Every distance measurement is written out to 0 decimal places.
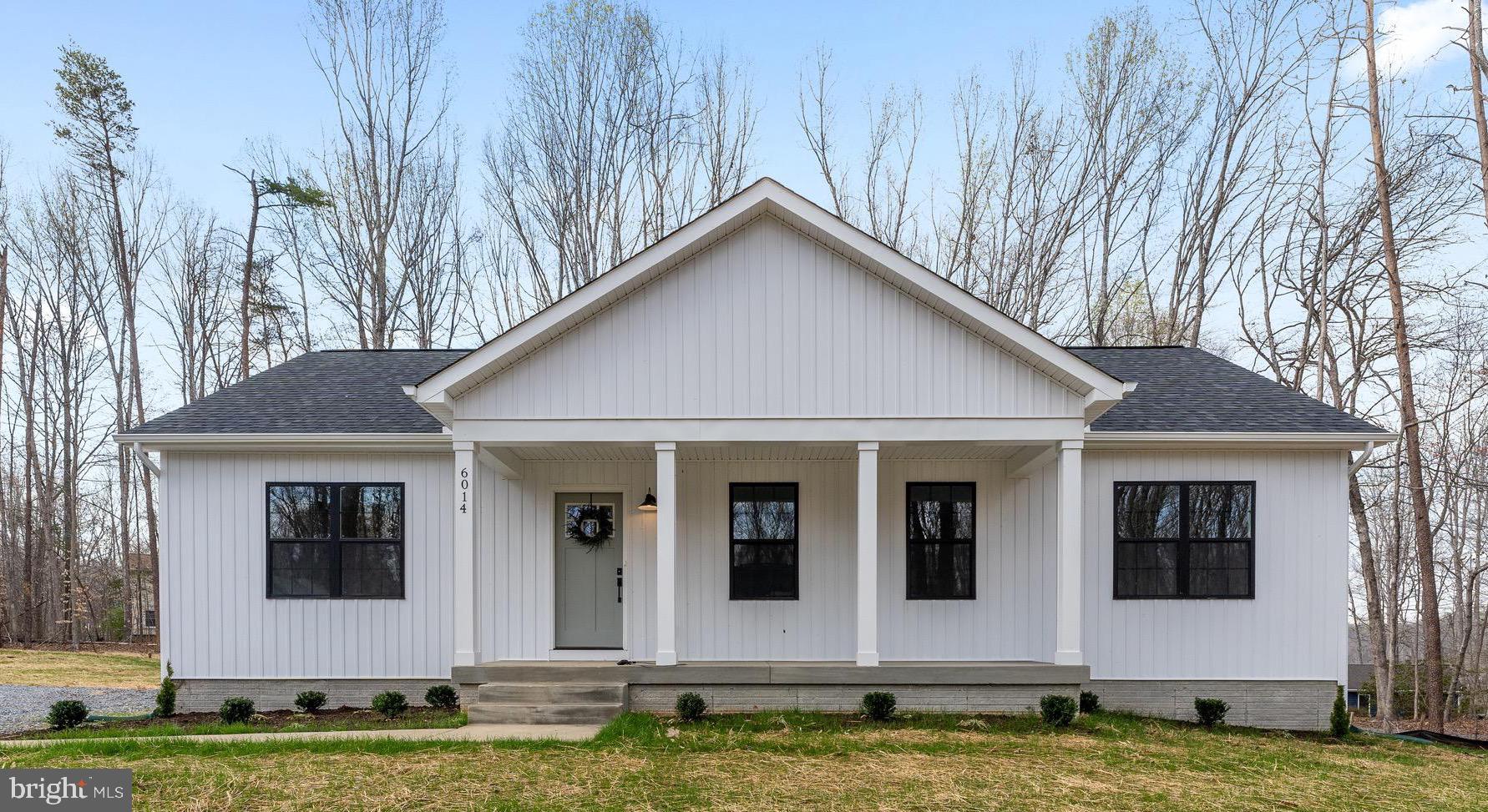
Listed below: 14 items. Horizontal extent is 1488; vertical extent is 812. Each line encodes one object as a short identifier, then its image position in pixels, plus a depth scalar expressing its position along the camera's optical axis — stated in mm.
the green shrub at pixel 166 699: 9195
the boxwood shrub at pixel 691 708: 8242
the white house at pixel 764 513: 8445
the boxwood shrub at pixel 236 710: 8820
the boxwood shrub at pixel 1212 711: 9180
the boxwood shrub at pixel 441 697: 9234
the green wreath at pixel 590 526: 10258
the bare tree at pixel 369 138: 20391
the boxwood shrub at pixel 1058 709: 8164
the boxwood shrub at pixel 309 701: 9258
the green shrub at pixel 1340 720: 9117
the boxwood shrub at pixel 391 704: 8844
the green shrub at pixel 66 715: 8469
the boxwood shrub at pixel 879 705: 8273
